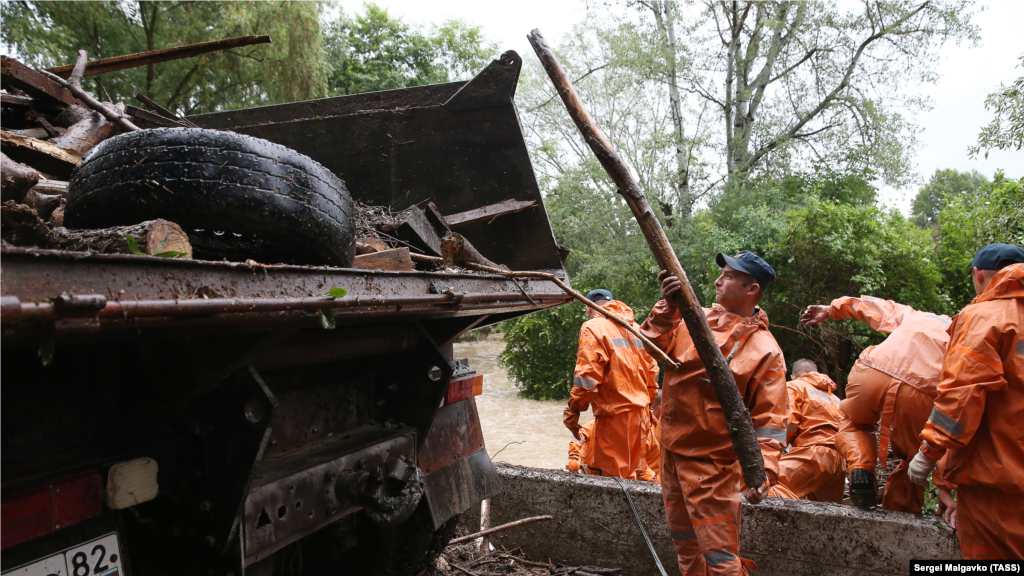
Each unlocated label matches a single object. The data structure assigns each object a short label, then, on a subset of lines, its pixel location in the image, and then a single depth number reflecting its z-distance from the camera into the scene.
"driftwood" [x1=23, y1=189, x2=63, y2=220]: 1.66
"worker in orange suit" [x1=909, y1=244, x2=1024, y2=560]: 2.53
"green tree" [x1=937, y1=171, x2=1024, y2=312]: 5.80
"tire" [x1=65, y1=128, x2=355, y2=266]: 1.42
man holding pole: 2.72
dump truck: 1.05
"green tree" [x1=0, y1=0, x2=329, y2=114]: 7.64
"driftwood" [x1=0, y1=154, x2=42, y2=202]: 1.36
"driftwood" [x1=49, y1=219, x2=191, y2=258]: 1.17
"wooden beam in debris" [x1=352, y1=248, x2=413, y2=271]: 1.85
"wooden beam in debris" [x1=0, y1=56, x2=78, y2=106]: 2.51
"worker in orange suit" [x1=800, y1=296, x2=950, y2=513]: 3.26
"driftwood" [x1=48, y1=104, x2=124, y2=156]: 2.31
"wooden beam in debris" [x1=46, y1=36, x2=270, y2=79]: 3.56
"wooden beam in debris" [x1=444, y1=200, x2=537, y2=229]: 2.84
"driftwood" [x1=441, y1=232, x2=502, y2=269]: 2.22
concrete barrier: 2.95
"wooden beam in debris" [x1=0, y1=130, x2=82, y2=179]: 1.97
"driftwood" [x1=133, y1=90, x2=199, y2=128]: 3.01
